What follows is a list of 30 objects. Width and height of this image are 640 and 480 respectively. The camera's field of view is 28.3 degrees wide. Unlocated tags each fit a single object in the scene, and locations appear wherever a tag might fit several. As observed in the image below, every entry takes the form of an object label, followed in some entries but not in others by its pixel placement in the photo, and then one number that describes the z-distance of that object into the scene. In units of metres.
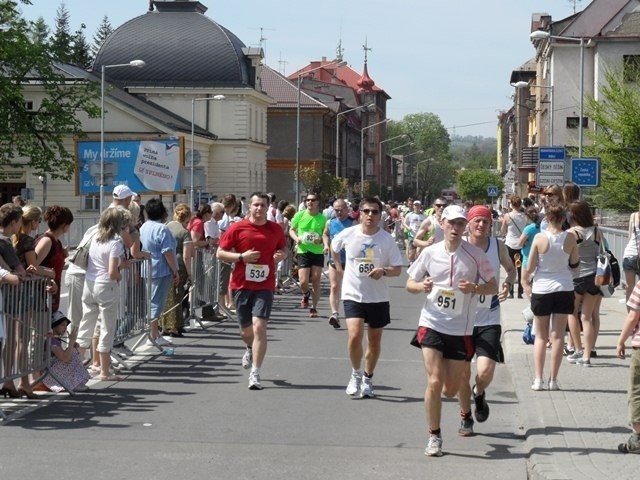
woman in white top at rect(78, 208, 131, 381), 12.16
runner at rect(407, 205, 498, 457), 8.65
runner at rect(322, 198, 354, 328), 16.91
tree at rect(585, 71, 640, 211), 42.19
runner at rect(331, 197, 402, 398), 11.45
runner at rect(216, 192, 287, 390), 12.00
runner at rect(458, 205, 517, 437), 9.52
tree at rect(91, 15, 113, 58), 129.38
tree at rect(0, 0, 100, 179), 52.09
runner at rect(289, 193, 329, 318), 20.41
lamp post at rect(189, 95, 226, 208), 48.58
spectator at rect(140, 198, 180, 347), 14.79
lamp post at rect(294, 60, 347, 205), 57.23
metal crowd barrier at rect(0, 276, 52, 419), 10.30
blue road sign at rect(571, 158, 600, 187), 28.75
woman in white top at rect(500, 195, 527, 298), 22.77
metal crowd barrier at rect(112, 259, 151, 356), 13.51
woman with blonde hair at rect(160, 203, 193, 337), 16.41
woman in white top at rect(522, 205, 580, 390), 11.52
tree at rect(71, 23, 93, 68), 120.38
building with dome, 77.81
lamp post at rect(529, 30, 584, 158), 32.69
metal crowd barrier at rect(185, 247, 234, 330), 18.00
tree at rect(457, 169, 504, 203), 149.00
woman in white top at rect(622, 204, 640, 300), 13.67
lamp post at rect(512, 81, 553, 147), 55.64
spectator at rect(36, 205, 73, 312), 11.48
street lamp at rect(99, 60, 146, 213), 35.73
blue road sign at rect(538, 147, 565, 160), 29.91
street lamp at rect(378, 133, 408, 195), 155.25
